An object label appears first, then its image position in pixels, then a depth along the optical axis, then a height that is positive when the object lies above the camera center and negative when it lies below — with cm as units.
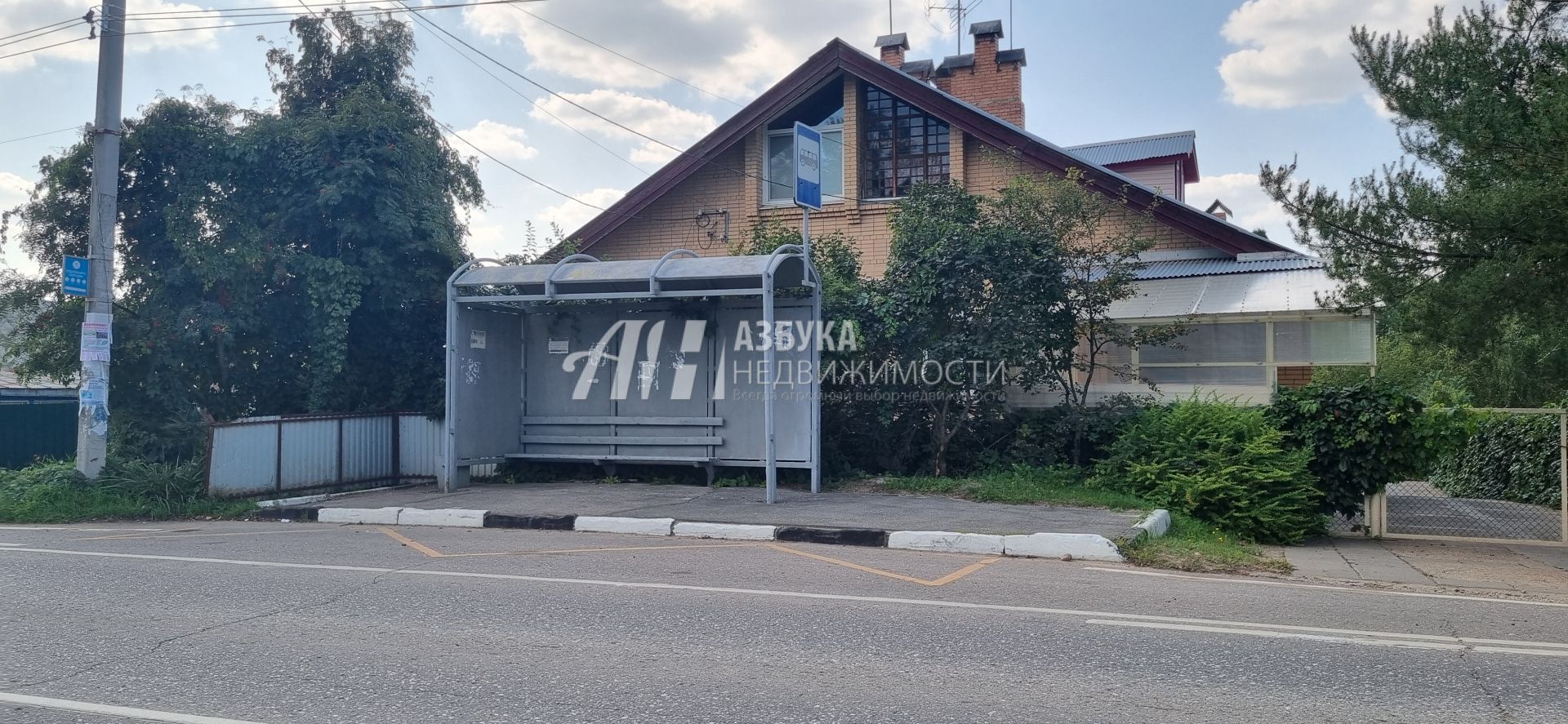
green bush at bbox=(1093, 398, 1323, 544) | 1062 -74
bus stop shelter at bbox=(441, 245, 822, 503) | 1350 +68
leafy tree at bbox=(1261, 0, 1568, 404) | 912 +205
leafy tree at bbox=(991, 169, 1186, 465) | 1371 +185
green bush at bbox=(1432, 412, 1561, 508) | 1465 -97
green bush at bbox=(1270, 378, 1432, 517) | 1095 -36
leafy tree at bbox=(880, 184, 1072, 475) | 1325 +146
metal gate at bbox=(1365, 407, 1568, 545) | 1123 -139
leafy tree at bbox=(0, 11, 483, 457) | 1516 +234
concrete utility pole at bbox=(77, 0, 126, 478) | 1346 +216
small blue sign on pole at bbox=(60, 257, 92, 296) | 1326 +185
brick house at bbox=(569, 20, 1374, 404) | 1488 +433
